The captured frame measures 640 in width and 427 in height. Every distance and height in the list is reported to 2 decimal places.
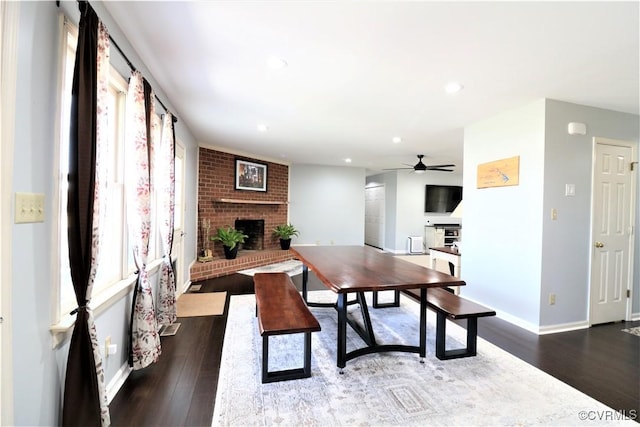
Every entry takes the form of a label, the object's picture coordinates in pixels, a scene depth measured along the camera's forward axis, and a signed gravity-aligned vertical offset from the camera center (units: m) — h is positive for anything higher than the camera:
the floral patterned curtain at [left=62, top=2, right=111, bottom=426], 1.30 -0.08
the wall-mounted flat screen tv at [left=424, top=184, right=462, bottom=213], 8.12 +0.38
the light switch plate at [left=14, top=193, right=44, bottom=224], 1.06 -0.02
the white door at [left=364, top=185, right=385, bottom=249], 8.76 -0.19
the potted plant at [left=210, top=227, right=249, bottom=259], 5.17 -0.57
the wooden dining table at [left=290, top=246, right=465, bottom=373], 2.03 -0.50
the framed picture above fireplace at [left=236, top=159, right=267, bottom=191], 5.97 +0.68
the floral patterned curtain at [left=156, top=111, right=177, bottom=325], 2.72 -0.12
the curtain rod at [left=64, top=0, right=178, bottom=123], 1.34 +0.92
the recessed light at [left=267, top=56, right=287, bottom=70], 2.13 +1.08
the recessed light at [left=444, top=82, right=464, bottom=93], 2.50 +1.08
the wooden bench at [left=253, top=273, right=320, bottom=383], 1.95 -0.78
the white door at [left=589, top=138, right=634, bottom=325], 3.09 -0.18
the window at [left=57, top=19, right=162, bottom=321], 1.91 -0.02
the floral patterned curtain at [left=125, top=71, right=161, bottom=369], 1.96 -0.05
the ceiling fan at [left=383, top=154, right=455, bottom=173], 5.57 +0.85
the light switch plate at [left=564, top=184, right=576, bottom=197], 2.94 +0.24
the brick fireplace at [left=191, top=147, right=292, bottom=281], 5.26 -0.03
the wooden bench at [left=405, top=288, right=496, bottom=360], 2.29 -0.82
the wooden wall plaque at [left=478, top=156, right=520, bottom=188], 3.10 +0.44
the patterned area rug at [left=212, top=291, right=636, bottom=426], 1.66 -1.16
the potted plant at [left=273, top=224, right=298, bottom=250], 6.70 -0.58
